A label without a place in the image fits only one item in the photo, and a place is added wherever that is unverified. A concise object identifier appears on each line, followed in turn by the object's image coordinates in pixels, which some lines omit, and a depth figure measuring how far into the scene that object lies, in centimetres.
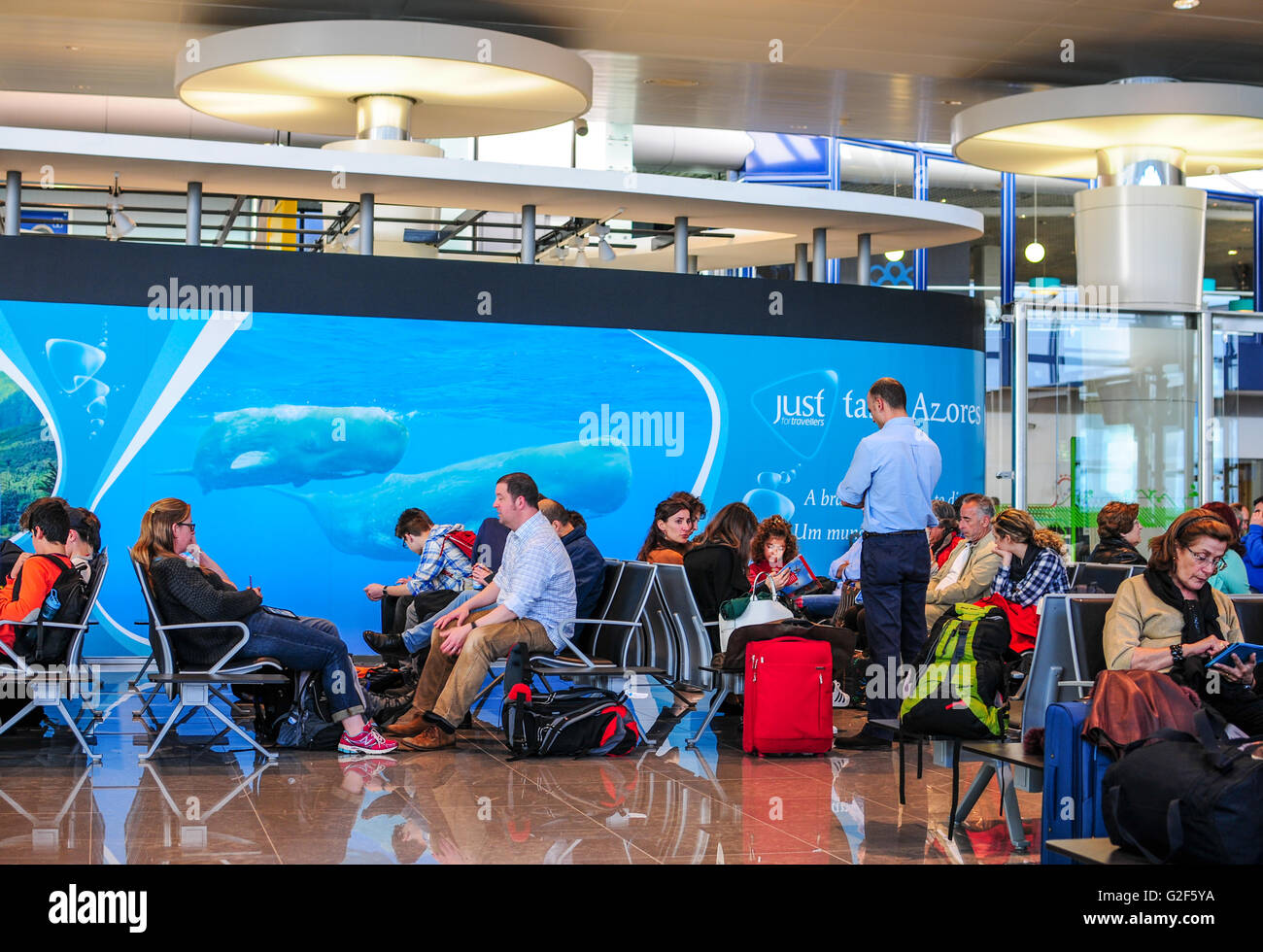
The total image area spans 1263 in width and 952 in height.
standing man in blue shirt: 679
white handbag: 701
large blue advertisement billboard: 931
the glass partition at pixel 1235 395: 1336
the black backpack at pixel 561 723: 650
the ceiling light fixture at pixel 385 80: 952
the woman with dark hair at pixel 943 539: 832
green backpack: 495
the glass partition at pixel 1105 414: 1212
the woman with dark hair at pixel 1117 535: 811
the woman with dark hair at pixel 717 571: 753
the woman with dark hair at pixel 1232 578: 734
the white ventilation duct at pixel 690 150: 1708
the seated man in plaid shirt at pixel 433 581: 789
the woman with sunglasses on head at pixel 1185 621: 463
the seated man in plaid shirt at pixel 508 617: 668
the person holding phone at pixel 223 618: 625
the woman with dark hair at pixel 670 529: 789
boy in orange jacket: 638
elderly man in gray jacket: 696
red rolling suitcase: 653
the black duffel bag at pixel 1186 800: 307
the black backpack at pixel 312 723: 662
